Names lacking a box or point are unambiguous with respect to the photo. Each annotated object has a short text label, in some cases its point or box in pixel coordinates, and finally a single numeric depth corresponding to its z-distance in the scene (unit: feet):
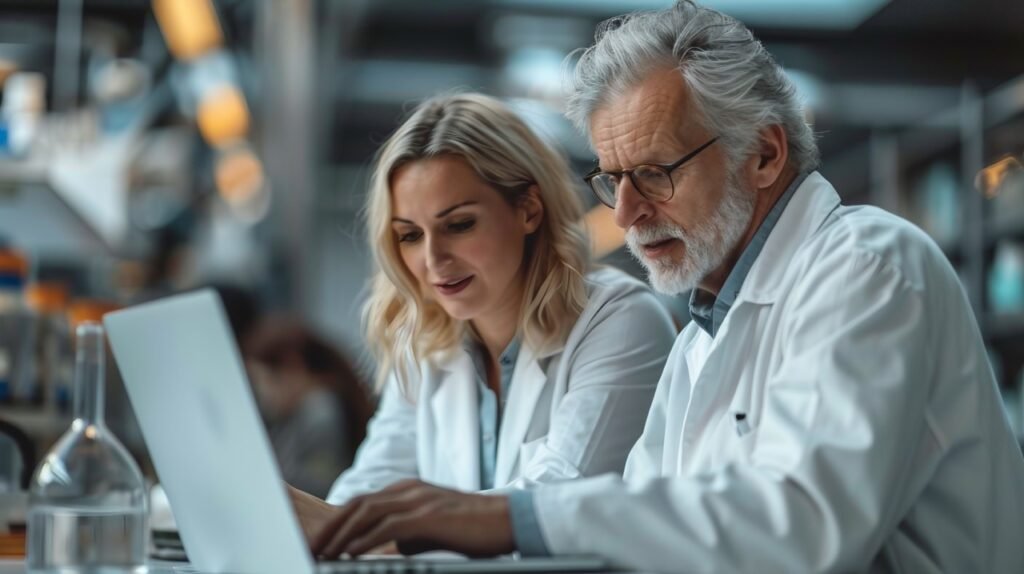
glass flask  4.22
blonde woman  6.61
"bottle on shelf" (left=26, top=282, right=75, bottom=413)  10.01
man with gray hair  4.02
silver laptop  3.50
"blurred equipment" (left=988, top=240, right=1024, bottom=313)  15.89
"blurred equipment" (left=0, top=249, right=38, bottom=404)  9.53
